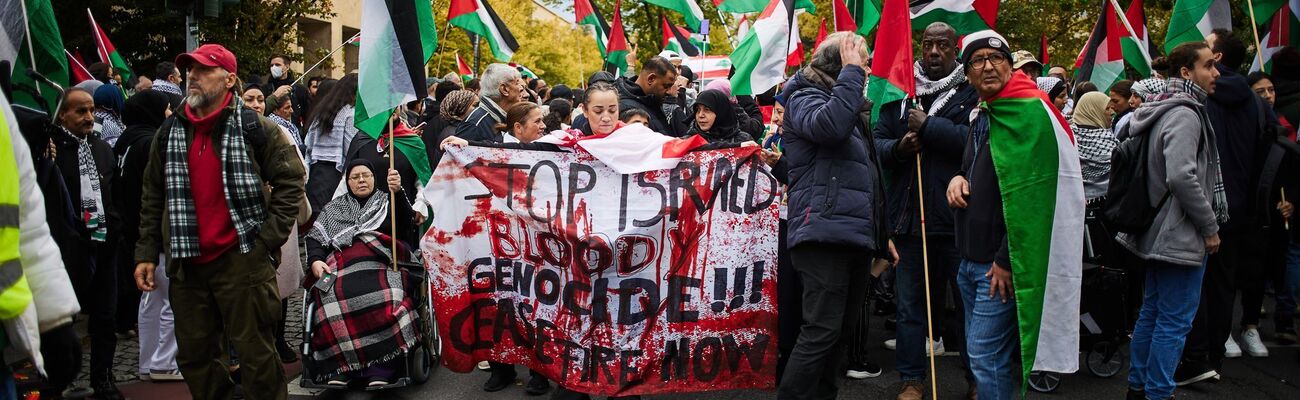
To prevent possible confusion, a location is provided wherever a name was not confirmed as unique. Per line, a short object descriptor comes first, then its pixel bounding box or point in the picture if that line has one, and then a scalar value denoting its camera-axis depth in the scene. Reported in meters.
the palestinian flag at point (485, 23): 10.24
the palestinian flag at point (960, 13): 6.48
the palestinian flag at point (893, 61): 5.18
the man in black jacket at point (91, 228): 5.59
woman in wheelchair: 5.73
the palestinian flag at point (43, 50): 4.88
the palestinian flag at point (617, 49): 12.02
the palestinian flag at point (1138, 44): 9.02
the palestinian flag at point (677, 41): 15.89
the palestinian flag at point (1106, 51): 9.07
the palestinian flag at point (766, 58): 7.60
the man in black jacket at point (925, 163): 5.36
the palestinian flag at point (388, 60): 5.73
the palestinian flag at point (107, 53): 11.29
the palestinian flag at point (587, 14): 12.87
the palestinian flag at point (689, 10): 11.11
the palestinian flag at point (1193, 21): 7.84
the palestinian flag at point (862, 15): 7.18
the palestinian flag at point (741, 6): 10.28
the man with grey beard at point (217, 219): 4.80
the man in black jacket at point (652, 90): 7.24
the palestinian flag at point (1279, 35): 8.05
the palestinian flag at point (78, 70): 9.27
